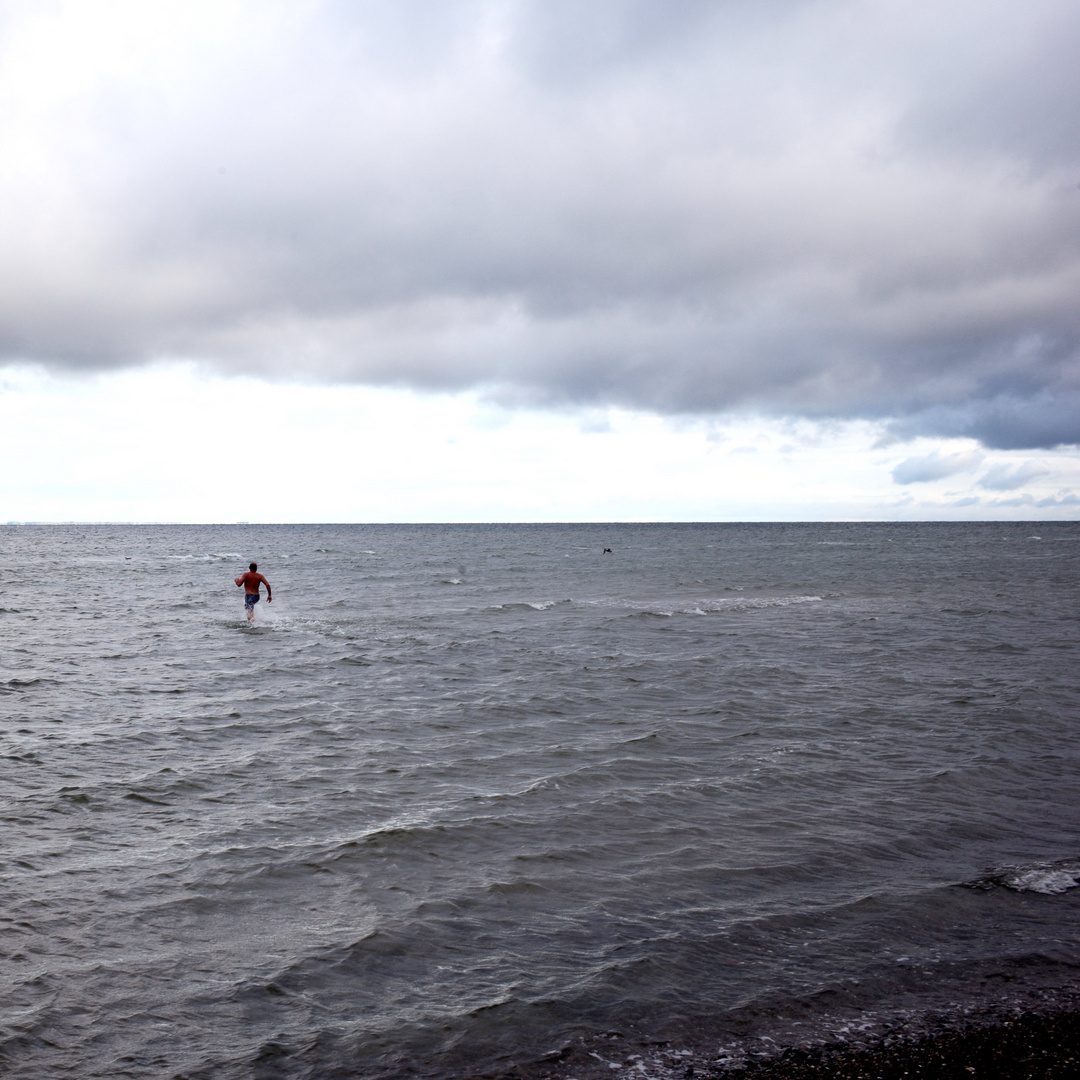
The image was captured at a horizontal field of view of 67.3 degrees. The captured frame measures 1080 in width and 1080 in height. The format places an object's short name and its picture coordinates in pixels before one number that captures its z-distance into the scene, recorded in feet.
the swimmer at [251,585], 104.37
